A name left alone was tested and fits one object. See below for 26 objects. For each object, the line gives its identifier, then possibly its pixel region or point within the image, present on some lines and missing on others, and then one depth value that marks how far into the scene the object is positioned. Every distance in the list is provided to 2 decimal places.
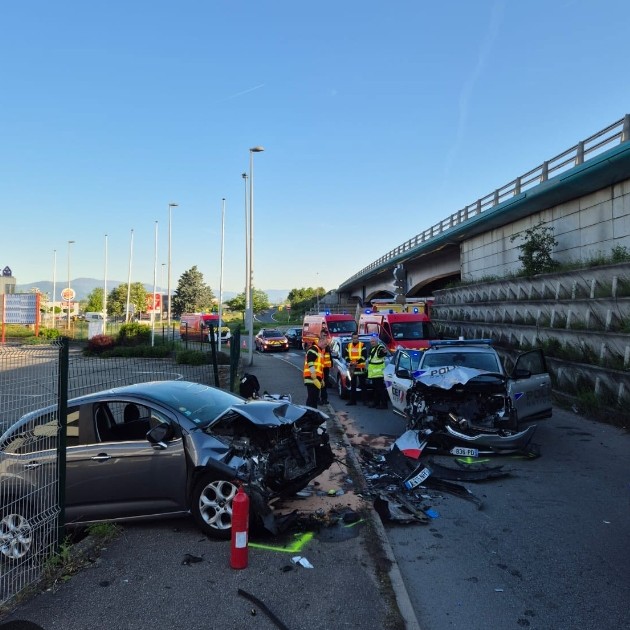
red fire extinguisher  4.19
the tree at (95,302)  102.88
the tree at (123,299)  100.62
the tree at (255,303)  111.88
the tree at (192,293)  95.62
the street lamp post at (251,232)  27.64
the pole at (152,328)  31.65
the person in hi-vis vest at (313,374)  11.17
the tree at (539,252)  18.56
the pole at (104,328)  35.58
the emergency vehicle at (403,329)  17.73
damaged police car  8.48
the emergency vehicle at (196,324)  30.09
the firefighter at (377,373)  12.59
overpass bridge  14.70
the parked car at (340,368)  14.11
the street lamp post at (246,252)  28.38
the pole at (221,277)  39.38
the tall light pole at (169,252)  41.86
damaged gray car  4.66
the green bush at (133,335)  32.16
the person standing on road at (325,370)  12.32
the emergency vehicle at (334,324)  24.81
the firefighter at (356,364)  13.30
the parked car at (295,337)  39.53
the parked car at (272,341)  36.16
